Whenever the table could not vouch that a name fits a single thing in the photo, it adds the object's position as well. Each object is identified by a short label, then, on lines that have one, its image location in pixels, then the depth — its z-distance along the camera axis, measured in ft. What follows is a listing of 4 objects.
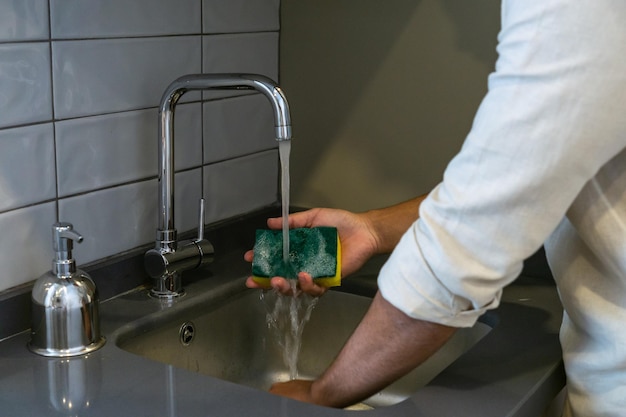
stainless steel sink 4.12
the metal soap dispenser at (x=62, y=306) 3.48
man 2.55
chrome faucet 3.78
